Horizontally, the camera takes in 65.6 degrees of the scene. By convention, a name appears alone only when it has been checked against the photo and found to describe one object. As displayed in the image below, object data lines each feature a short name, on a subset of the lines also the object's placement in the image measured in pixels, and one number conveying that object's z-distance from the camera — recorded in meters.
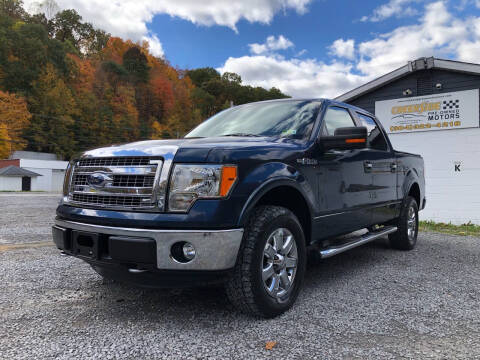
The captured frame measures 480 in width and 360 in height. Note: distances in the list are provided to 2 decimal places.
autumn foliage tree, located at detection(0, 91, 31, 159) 43.09
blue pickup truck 2.44
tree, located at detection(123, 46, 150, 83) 59.08
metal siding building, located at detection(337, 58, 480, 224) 10.68
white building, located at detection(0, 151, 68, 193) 42.04
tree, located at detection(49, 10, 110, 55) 66.25
